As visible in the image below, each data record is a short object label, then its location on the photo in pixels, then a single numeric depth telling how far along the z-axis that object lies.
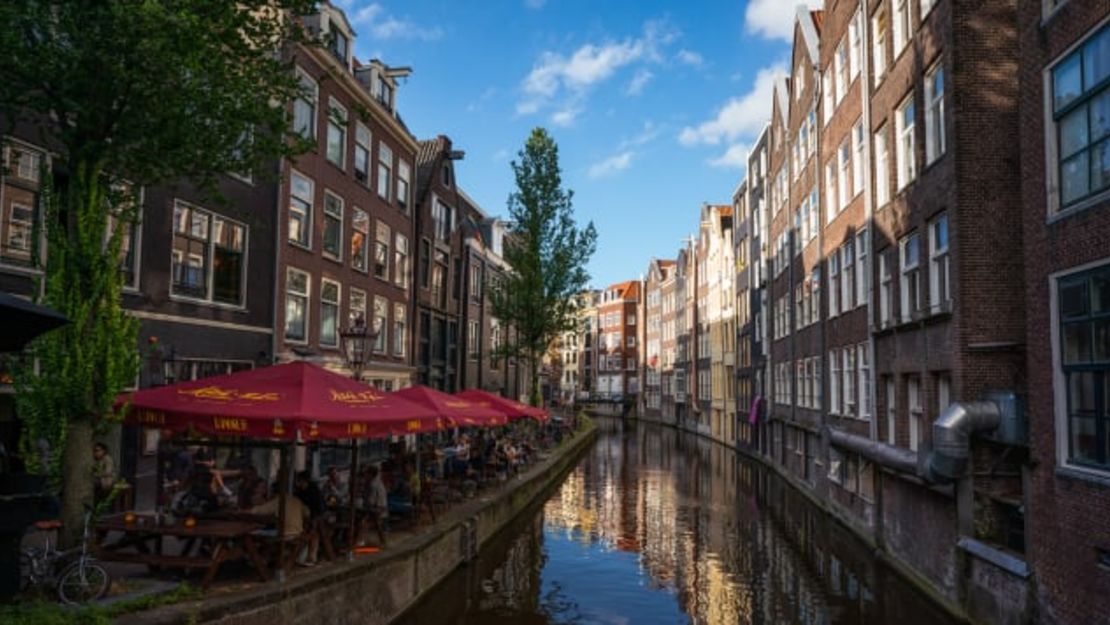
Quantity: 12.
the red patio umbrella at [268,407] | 9.90
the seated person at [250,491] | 13.09
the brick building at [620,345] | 104.00
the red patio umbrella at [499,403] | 21.22
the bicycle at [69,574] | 8.67
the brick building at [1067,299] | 9.73
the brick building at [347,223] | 23.69
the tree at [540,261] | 41.81
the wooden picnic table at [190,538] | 9.90
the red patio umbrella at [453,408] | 15.66
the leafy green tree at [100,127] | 9.08
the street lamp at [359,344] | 16.61
